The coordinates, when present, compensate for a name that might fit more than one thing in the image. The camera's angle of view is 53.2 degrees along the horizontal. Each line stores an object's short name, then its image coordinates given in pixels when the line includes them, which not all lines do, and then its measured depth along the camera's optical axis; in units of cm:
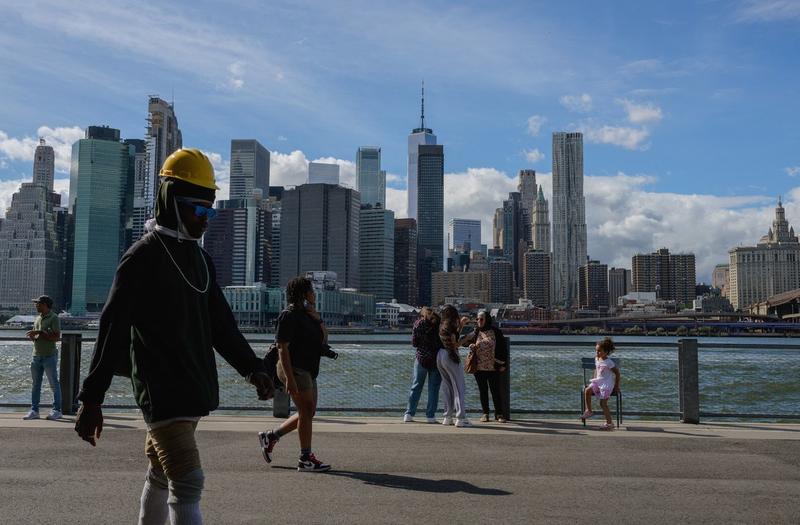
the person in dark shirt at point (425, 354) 1109
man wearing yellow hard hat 346
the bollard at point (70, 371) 1105
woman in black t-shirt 698
